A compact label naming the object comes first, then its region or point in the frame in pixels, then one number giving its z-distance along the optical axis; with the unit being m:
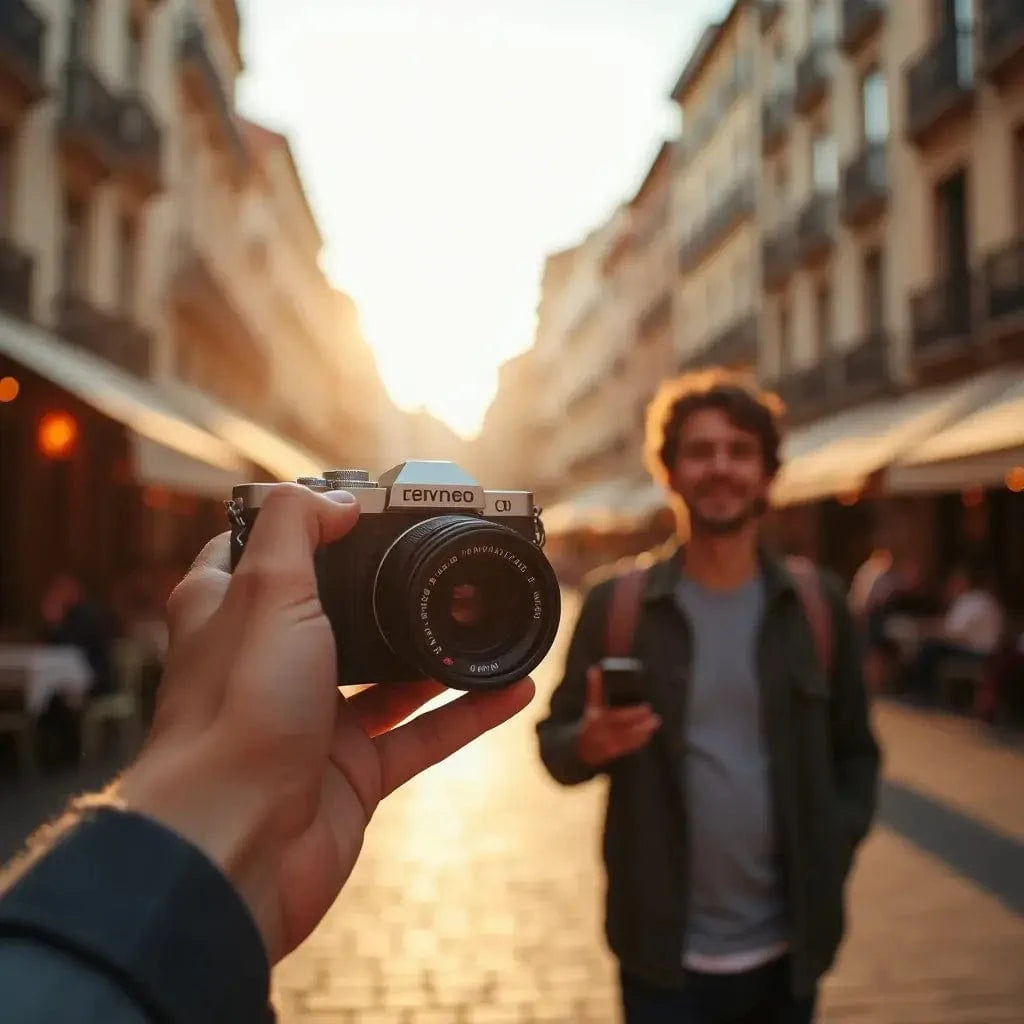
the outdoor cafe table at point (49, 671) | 9.59
